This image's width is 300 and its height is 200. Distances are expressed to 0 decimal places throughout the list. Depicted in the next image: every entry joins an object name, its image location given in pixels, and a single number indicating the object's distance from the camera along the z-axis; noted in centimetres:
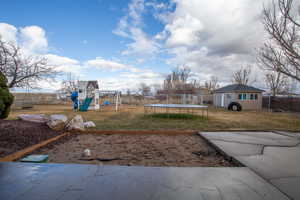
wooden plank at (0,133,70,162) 225
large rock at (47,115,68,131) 414
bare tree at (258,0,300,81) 504
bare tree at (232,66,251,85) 2422
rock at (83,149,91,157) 255
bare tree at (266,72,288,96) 1869
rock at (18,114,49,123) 429
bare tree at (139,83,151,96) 1788
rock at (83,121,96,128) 499
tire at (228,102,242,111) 1259
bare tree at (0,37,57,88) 934
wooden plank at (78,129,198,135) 426
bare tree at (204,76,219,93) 2913
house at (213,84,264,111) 1401
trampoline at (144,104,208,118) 709
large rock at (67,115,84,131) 432
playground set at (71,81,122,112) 1107
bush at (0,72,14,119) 405
